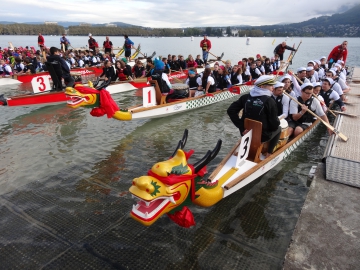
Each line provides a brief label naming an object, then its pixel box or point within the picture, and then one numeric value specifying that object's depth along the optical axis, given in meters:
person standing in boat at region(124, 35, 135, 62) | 20.58
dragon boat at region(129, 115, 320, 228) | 2.60
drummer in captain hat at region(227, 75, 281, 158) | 3.90
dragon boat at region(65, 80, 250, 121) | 6.38
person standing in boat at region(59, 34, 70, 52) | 21.24
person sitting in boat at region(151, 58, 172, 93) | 8.12
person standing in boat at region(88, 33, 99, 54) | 22.23
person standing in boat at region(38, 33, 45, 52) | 18.83
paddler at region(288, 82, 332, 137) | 5.72
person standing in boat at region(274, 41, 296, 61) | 16.51
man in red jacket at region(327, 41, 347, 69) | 14.20
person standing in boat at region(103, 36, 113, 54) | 21.41
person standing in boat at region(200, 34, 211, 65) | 18.92
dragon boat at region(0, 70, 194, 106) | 8.55
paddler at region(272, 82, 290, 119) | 5.86
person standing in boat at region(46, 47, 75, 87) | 8.96
